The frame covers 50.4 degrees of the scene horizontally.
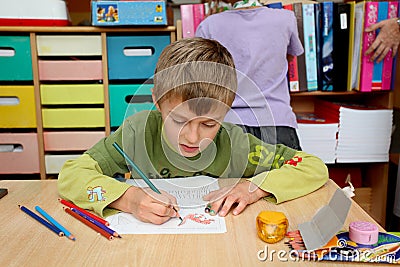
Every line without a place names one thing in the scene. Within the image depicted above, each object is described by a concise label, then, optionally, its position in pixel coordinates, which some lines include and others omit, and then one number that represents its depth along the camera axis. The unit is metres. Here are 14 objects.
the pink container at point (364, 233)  0.57
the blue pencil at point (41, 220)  0.63
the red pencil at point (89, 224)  0.61
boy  0.72
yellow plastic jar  0.60
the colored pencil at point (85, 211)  0.67
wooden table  0.54
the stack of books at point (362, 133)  1.84
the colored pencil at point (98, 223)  0.62
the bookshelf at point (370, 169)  1.93
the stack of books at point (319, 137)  1.83
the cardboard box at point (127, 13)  1.71
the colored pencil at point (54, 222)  0.62
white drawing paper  0.64
